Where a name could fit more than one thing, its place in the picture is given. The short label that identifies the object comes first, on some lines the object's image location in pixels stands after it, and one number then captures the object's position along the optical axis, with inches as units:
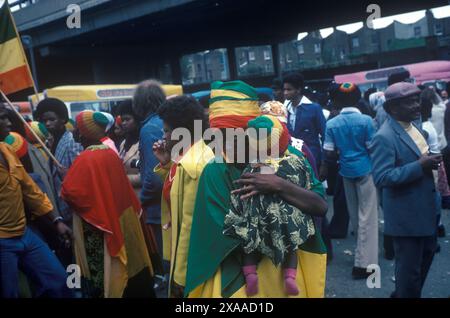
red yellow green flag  173.2
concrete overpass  767.7
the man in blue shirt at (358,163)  178.1
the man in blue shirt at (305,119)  202.7
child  78.8
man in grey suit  122.4
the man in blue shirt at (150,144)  143.6
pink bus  834.4
